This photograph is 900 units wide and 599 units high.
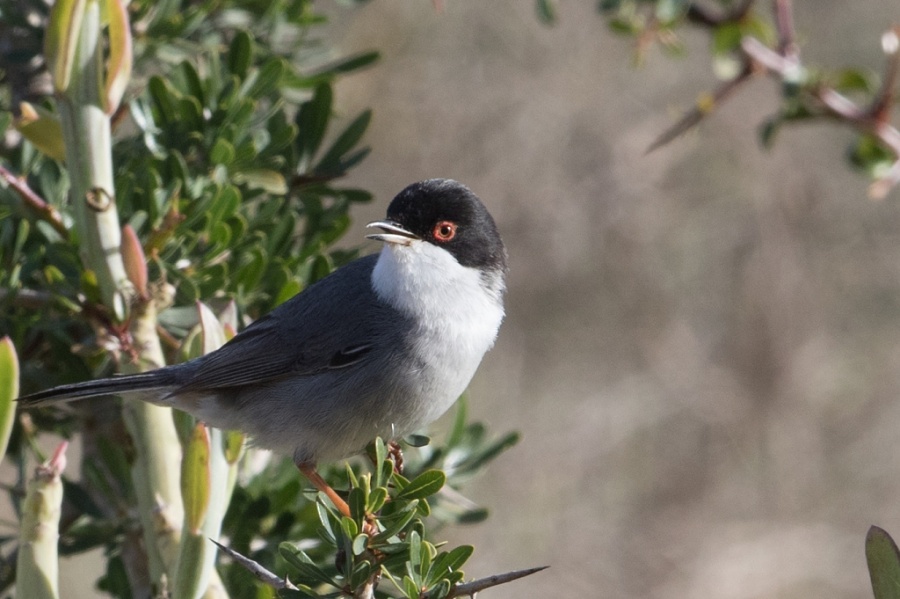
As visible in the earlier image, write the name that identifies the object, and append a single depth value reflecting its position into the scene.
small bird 6.27
